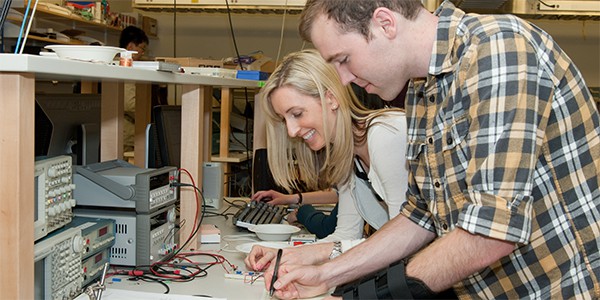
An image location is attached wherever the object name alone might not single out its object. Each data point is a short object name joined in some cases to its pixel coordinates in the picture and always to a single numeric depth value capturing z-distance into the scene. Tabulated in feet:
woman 5.78
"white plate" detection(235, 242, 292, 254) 6.28
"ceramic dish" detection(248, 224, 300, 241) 7.06
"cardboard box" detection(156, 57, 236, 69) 11.98
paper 4.81
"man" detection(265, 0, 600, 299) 3.39
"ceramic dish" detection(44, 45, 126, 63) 4.44
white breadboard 5.48
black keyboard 7.53
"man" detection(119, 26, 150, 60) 18.87
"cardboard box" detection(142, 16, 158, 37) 23.38
